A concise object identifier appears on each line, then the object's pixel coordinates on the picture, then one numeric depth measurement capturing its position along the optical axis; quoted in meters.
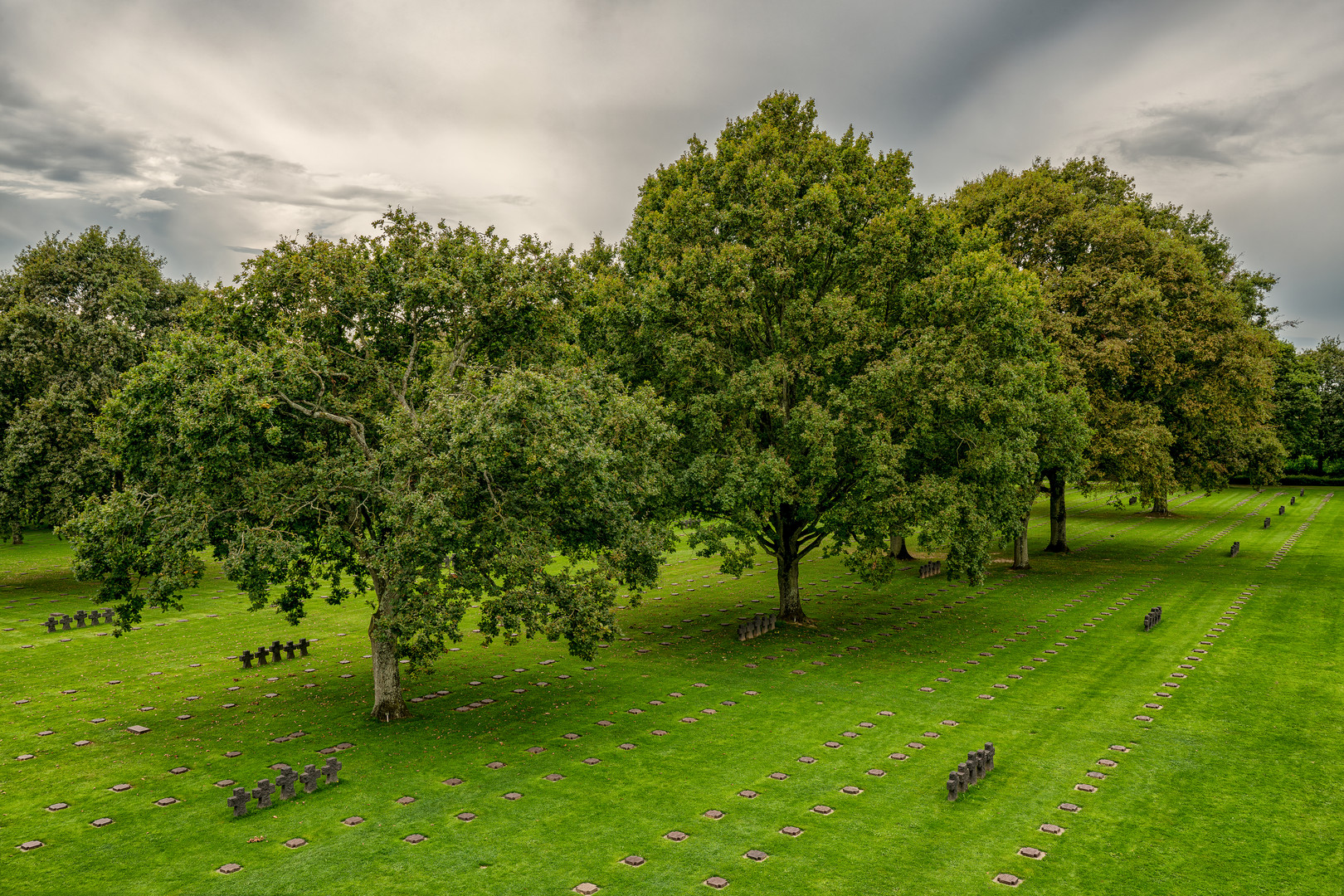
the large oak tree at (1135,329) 35.31
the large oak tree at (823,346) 23.12
